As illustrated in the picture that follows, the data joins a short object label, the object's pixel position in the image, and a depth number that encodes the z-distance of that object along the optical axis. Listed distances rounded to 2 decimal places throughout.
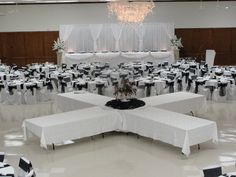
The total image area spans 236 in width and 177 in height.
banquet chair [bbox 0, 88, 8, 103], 18.30
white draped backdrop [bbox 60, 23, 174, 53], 27.84
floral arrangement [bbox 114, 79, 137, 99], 12.93
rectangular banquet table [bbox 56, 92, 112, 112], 13.93
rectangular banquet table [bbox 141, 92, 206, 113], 13.74
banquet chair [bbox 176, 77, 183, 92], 19.10
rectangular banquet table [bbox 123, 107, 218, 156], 10.58
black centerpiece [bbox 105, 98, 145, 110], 12.75
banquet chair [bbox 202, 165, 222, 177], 6.97
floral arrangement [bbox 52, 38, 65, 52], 26.95
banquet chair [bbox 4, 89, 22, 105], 18.00
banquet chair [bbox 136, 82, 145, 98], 18.52
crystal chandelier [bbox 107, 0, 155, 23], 15.50
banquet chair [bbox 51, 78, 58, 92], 20.10
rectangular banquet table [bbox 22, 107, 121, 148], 11.16
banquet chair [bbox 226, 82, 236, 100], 17.92
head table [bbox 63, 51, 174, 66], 27.39
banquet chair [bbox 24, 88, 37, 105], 17.91
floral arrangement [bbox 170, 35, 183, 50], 27.55
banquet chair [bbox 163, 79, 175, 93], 18.39
